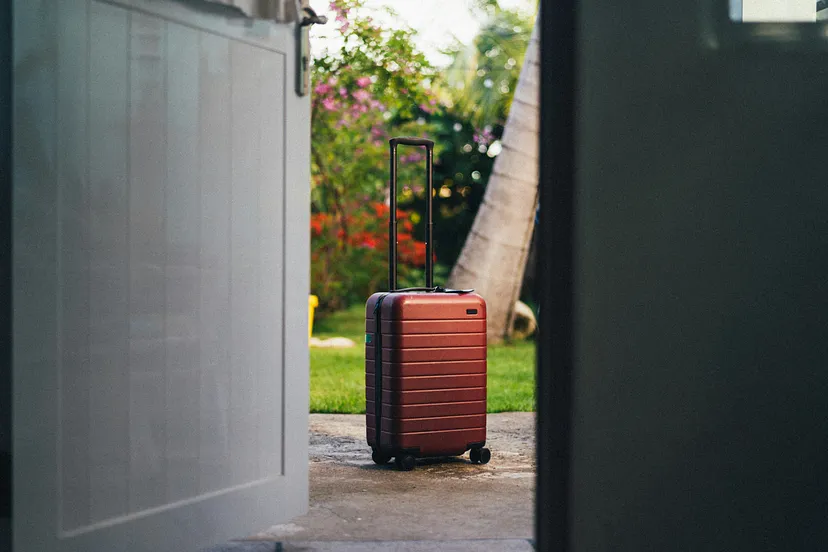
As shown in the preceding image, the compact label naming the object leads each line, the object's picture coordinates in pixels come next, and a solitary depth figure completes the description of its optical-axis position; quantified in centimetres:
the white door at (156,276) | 233
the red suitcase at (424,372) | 412
